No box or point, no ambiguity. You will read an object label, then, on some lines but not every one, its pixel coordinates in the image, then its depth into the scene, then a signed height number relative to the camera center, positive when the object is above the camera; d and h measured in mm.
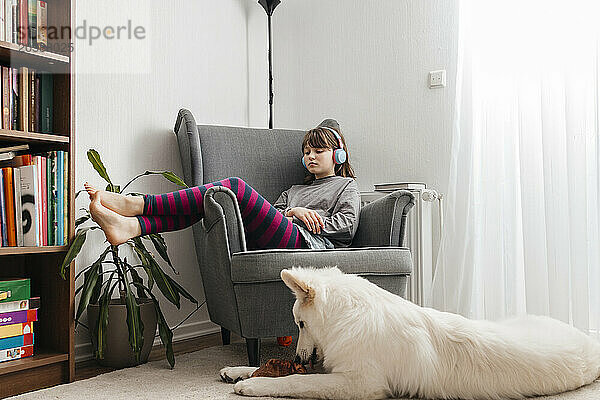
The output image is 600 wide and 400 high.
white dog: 1726 -453
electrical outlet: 3088 +586
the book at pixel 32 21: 2131 +612
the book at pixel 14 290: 2023 -309
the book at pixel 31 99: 2146 +343
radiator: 2879 -225
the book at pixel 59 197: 2107 +0
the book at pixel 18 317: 2012 -399
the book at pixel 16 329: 2008 -439
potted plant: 2277 -429
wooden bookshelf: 2059 -209
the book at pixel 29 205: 2041 -26
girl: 2125 -47
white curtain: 2619 +120
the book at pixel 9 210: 2035 -42
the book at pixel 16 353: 2002 -516
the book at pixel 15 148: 2068 +167
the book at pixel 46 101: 2186 +341
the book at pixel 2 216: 2018 -63
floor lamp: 3412 +1012
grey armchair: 2121 -215
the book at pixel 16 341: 2008 -478
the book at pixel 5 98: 2070 +336
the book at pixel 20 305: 2021 -361
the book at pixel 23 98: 2115 +344
